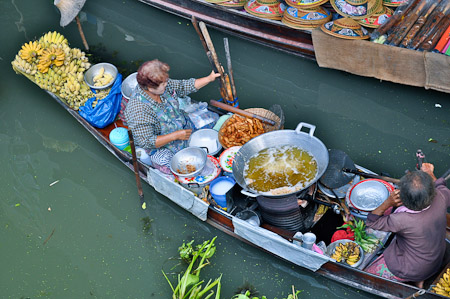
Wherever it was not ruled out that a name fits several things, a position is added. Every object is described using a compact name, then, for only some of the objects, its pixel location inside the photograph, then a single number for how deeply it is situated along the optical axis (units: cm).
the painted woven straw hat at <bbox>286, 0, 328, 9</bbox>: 618
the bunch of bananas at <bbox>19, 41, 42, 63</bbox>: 561
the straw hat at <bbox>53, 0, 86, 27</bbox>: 583
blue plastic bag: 532
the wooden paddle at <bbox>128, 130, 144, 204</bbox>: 434
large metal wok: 405
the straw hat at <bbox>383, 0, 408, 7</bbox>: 595
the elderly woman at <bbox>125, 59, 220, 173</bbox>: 399
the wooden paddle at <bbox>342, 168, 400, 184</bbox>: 382
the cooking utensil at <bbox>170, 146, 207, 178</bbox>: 448
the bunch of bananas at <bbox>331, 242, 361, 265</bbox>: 380
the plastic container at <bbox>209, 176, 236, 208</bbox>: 428
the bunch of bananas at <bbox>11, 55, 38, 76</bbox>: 569
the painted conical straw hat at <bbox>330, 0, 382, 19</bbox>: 593
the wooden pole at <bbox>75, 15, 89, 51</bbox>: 676
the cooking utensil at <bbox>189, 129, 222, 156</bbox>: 486
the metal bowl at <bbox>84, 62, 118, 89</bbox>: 574
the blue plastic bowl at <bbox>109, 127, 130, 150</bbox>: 505
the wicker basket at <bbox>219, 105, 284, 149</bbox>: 465
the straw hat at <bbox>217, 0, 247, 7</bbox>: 683
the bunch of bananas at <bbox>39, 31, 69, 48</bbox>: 584
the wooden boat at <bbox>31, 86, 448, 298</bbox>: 361
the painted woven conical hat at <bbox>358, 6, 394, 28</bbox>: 581
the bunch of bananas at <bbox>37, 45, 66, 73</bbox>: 551
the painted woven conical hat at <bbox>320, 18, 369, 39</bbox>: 577
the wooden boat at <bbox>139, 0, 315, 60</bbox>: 638
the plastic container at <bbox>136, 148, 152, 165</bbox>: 481
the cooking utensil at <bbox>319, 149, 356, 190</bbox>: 409
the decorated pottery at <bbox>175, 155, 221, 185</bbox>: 441
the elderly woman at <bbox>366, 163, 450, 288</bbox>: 292
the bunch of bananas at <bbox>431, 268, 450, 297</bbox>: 325
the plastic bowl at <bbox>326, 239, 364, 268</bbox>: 383
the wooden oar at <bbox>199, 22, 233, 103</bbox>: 442
